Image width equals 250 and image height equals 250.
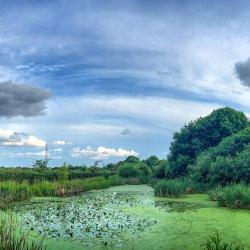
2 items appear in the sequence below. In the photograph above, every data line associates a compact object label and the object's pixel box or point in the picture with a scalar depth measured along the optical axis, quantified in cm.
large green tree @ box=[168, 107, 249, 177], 1918
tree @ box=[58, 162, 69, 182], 1706
